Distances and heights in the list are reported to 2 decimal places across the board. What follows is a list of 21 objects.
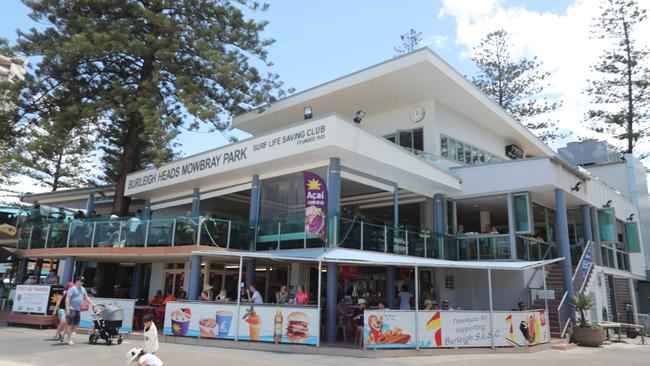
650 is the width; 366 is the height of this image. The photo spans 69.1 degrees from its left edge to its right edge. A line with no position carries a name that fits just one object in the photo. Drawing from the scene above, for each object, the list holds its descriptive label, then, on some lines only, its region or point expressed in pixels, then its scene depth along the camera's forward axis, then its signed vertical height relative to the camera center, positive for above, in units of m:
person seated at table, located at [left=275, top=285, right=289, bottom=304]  13.46 -0.16
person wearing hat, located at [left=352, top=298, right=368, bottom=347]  12.24 -0.72
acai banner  13.22 +2.39
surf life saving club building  12.58 +2.22
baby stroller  11.79 -0.93
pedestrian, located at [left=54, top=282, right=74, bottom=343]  12.03 -0.99
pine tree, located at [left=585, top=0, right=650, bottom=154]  31.52 +14.13
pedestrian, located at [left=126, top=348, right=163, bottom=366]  6.23 -0.92
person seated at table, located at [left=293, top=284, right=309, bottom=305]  12.70 -0.19
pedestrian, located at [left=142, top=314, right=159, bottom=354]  7.17 -0.73
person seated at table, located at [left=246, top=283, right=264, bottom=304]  13.28 -0.20
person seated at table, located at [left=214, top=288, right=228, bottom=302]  14.47 -0.19
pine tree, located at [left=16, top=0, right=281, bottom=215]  18.83 +9.39
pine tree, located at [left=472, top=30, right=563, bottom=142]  36.62 +16.23
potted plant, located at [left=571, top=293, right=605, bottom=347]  14.84 -1.01
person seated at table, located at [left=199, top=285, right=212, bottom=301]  13.88 -0.15
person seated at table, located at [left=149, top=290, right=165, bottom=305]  17.01 -0.42
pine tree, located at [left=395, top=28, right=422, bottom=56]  39.50 +20.83
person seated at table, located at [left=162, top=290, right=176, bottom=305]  14.69 -0.30
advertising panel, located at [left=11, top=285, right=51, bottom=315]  15.40 -0.43
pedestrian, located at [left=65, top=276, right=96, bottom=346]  11.52 -0.43
